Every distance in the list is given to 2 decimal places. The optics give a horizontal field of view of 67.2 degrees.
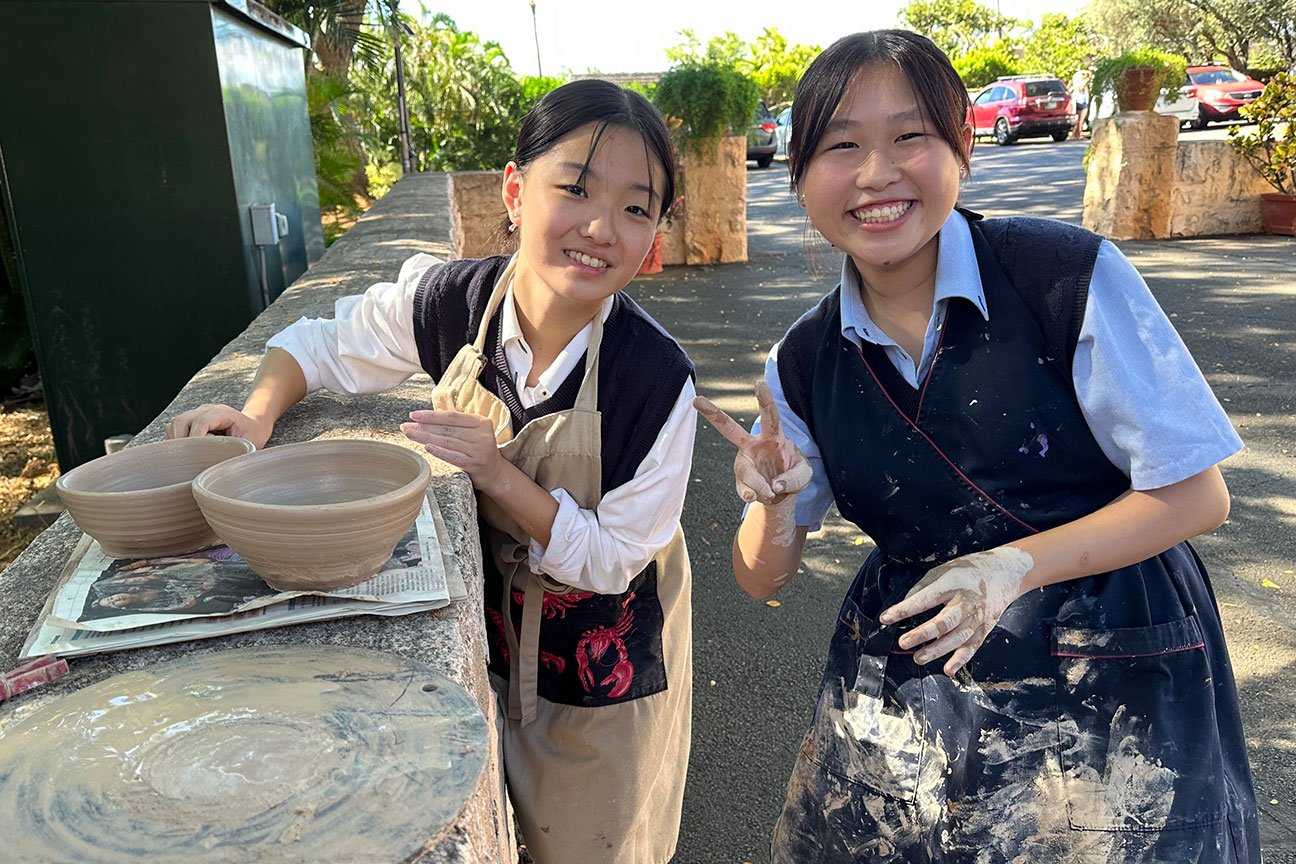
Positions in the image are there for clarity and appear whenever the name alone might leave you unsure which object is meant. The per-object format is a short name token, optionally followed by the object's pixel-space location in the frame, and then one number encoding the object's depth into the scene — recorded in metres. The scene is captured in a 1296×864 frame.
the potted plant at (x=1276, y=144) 9.69
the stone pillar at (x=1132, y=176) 9.76
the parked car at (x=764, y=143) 21.55
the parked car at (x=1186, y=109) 21.52
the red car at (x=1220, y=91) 21.28
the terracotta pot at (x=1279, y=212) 10.10
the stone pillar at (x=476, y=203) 8.59
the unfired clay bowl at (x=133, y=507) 1.46
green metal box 3.95
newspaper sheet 1.33
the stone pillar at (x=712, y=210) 9.67
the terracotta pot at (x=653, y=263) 9.77
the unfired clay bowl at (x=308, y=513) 1.33
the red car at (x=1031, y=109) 22.78
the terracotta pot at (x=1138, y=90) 10.08
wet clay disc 0.95
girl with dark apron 1.49
